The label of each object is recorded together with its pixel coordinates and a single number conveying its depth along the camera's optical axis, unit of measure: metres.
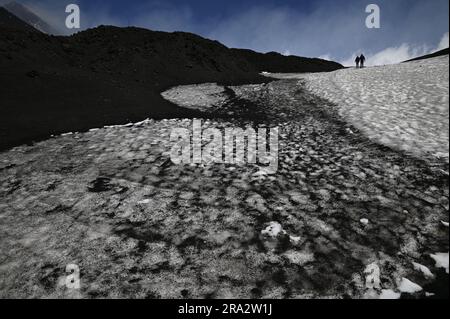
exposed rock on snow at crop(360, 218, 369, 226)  4.63
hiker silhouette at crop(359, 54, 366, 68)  37.91
